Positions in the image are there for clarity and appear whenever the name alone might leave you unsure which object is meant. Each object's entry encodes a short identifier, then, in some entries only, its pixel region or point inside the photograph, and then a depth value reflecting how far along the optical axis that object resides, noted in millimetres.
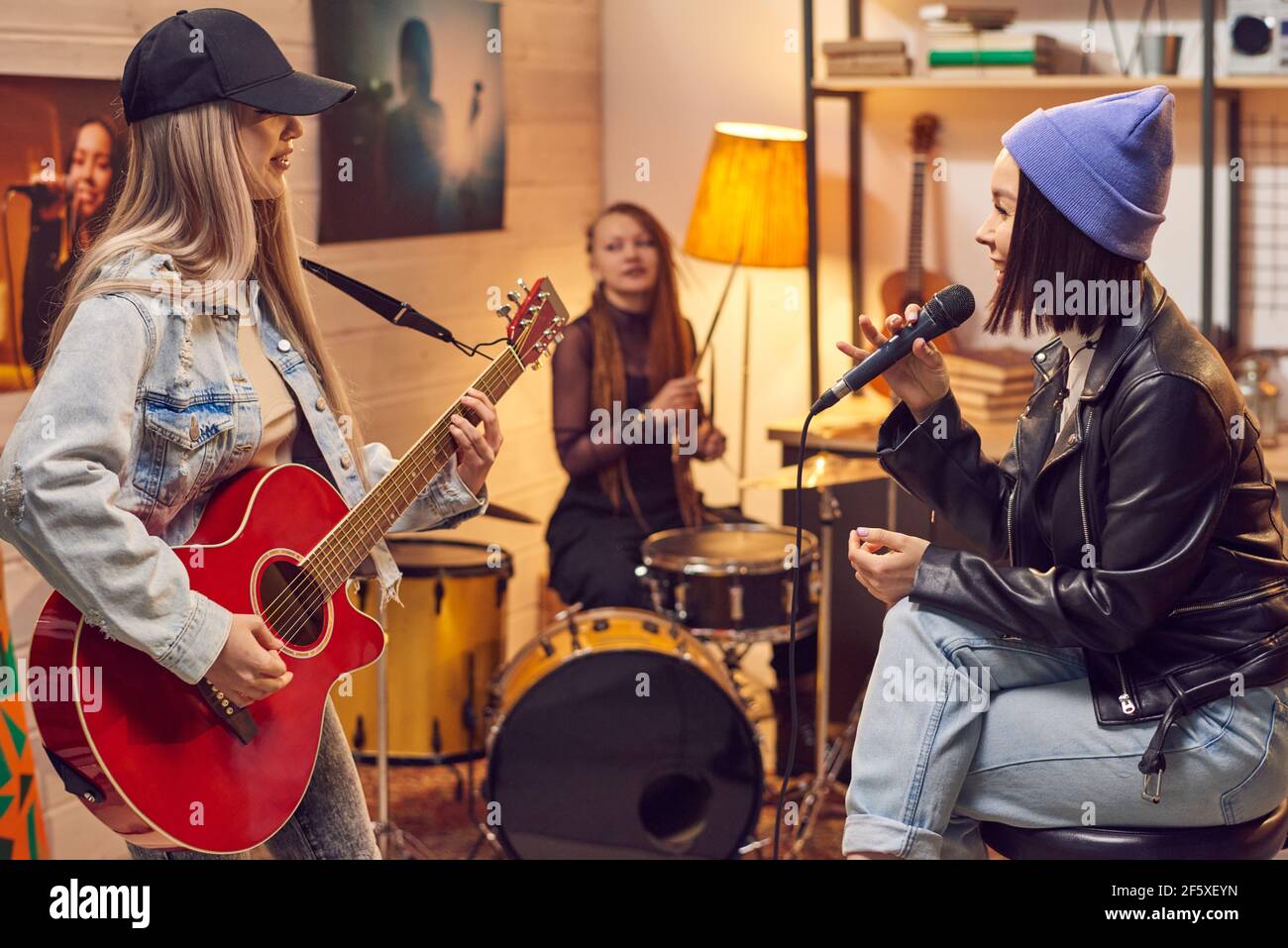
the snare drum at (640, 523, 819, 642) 3299
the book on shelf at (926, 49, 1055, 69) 3779
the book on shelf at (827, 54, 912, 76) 3914
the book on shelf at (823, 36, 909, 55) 3906
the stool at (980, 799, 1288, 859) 1882
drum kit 3123
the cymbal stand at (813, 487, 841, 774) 3379
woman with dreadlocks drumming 3725
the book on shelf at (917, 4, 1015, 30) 3801
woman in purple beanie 1850
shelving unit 3518
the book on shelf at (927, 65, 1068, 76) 3787
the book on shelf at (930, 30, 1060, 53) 3777
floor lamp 3924
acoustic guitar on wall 4105
